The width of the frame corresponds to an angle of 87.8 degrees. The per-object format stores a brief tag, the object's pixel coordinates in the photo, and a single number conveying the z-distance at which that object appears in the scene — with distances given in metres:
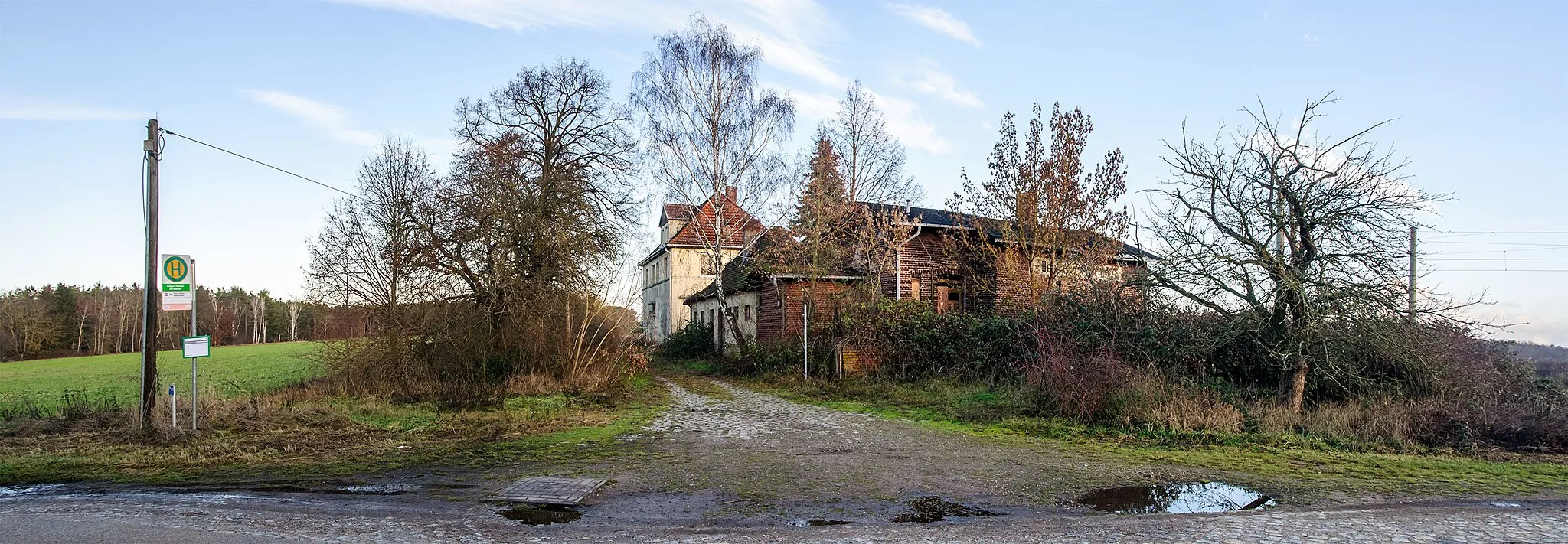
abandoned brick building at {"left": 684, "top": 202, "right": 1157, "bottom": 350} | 22.20
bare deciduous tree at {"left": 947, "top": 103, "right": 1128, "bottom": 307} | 21.77
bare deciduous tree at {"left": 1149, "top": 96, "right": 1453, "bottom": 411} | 11.58
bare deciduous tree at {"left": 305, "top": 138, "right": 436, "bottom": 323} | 18.20
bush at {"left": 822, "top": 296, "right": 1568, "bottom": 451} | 10.44
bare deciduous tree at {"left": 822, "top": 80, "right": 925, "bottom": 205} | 26.06
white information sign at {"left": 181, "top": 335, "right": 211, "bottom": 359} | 10.58
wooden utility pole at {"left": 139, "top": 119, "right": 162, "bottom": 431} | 11.05
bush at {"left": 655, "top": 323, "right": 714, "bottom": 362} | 31.52
